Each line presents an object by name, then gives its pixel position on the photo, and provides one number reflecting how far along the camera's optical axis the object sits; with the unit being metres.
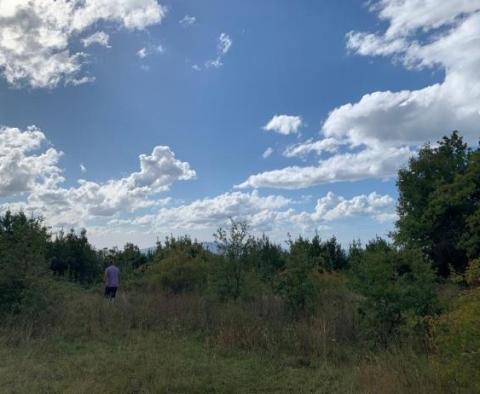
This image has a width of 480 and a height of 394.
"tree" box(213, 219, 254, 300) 13.27
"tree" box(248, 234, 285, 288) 14.02
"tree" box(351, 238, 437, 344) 8.16
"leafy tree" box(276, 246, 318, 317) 11.17
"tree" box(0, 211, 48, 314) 10.96
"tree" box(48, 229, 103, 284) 25.77
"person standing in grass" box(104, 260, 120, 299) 15.82
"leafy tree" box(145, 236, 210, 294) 17.59
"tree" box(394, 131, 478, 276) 20.19
